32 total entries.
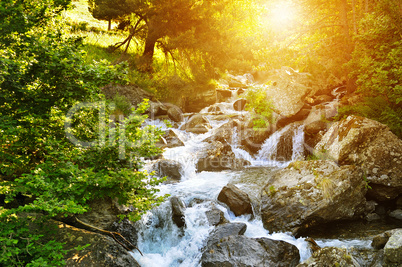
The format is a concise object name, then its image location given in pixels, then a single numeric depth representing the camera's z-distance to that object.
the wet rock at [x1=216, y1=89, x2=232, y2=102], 24.88
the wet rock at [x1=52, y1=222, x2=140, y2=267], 5.25
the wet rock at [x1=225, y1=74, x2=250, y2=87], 30.70
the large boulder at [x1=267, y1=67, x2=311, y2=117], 14.82
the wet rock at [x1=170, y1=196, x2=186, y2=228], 7.87
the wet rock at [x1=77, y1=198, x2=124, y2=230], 6.54
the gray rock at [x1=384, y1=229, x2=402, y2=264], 5.19
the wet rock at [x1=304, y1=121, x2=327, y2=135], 13.00
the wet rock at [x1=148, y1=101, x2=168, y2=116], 19.70
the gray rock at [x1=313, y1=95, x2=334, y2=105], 17.16
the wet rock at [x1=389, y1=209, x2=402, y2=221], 8.17
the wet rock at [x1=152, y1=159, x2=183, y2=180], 11.62
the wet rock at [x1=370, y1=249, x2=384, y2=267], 5.53
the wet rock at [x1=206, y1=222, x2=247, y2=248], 7.02
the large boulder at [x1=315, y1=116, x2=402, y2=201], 8.64
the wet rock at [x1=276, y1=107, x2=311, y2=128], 14.74
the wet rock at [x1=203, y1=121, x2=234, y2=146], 15.26
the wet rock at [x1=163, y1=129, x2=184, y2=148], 15.18
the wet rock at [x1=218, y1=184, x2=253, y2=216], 8.51
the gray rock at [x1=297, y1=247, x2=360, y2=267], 5.04
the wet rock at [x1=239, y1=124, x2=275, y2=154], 14.65
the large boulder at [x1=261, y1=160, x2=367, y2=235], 7.52
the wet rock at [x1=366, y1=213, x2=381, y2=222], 8.18
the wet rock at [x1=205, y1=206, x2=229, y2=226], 7.88
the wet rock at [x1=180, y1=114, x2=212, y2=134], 17.62
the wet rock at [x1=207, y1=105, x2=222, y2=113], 22.41
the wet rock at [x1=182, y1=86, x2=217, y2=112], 23.44
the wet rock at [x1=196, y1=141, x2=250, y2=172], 12.82
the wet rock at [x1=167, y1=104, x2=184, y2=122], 20.16
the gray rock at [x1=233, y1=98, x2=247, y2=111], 22.22
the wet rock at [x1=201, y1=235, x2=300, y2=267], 6.02
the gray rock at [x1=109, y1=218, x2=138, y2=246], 7.03
